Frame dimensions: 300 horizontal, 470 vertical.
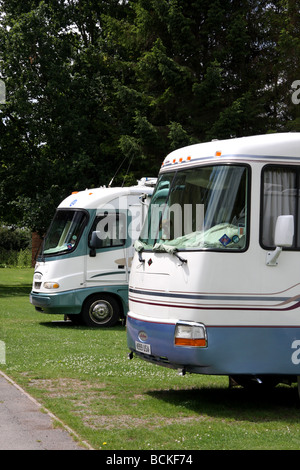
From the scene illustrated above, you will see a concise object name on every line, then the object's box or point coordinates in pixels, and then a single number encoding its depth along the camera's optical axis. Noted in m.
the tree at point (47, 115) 30.20
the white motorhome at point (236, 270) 8.31
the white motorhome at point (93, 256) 17.95
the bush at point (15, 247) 56.00
